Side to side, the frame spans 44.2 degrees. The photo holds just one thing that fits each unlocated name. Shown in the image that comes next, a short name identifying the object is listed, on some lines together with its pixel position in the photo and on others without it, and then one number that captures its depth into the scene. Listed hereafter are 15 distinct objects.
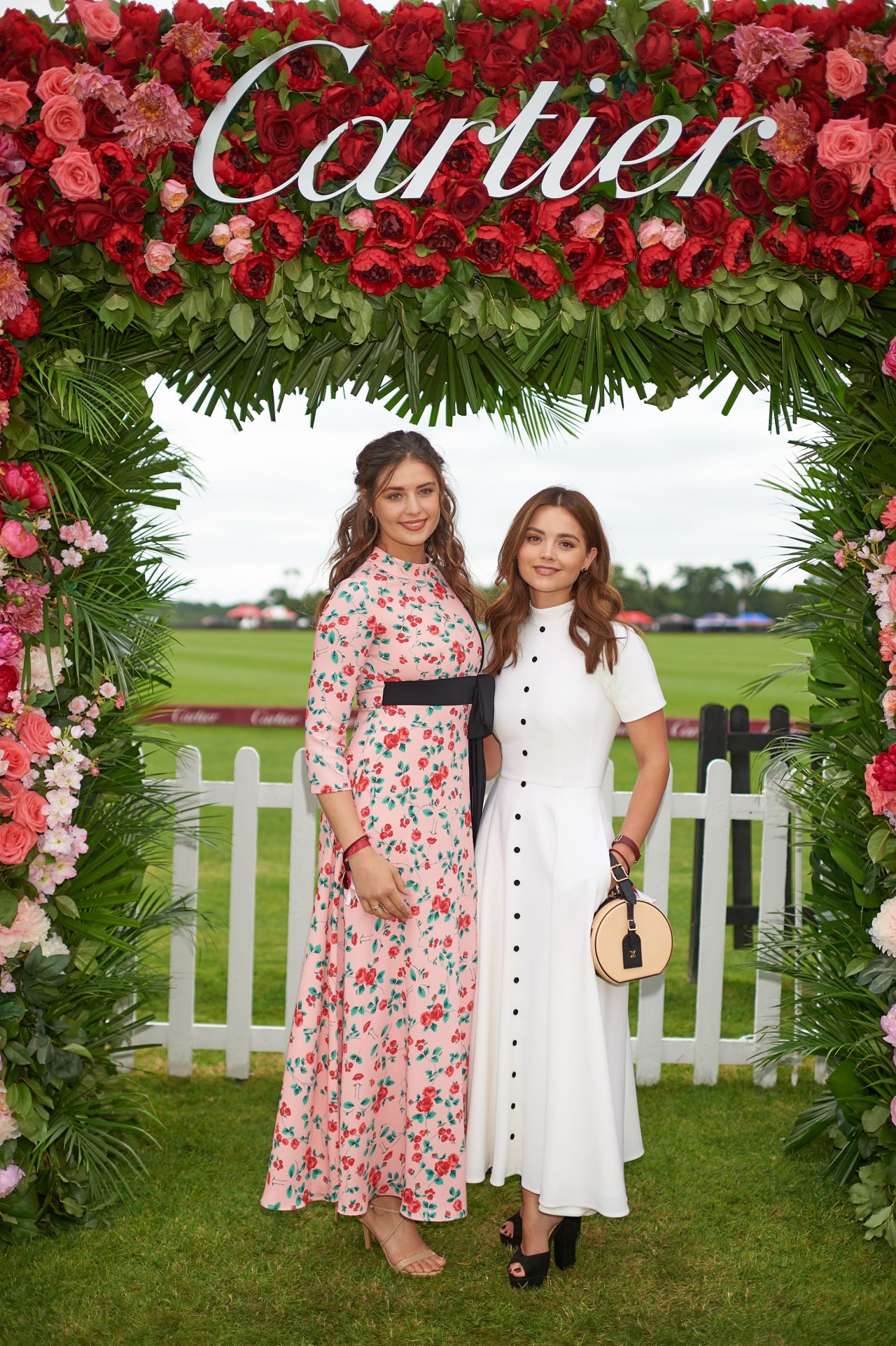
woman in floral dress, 3.10
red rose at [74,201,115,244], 3.20
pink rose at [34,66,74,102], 3.17
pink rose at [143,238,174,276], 3.23
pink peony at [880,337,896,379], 3.26
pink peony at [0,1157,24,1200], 3.25
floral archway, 3.18
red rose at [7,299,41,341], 3.25
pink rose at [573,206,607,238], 3.21
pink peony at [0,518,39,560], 3.15
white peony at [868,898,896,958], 3.30
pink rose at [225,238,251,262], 3.23
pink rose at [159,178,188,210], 3.22
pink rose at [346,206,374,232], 3.21
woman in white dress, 3.00
